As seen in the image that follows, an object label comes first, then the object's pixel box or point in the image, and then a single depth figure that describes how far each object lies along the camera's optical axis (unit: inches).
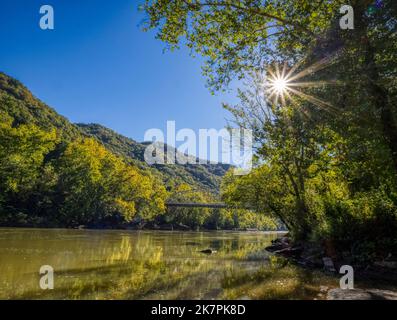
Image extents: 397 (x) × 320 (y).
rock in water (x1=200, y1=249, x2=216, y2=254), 983.8
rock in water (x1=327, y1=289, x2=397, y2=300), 358.8
